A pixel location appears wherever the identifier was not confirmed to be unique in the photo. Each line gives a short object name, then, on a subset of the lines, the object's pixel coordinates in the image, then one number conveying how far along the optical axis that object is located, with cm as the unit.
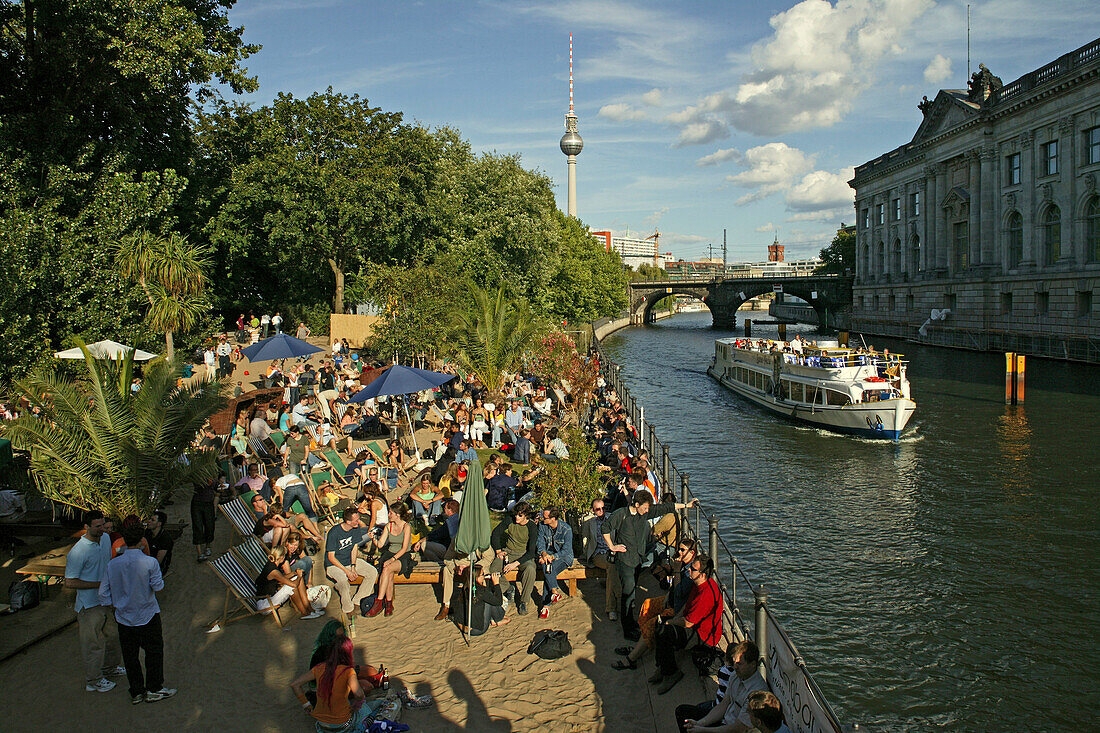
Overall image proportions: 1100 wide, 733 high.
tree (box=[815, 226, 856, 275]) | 10956
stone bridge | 9394
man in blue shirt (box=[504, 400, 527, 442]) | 2086
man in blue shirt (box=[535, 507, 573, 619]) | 1033
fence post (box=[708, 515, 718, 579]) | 943
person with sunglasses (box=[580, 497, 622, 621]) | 1069
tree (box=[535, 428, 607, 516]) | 1220
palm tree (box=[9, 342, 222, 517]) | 1090
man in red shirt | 830
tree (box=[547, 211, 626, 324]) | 6016
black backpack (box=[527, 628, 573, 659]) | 908
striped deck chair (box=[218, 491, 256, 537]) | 1157
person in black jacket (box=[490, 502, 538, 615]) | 1037
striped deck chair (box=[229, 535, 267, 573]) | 1001
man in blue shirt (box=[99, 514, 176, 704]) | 757
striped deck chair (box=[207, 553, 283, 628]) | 961
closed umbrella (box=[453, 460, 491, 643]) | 947
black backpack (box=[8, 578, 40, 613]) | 970
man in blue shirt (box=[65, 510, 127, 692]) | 779
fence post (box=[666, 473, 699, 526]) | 1161
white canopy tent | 1763
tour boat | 2780
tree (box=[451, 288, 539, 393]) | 2562
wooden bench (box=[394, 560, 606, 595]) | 1055
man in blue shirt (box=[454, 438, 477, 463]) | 1542
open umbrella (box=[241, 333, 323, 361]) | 2106
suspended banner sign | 553
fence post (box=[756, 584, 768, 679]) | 703
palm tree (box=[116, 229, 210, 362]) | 2259
